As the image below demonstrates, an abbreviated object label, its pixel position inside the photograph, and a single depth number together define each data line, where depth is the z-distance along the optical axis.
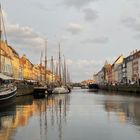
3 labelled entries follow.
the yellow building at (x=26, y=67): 69.84
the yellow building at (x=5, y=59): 46.79
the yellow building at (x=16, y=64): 58.20
